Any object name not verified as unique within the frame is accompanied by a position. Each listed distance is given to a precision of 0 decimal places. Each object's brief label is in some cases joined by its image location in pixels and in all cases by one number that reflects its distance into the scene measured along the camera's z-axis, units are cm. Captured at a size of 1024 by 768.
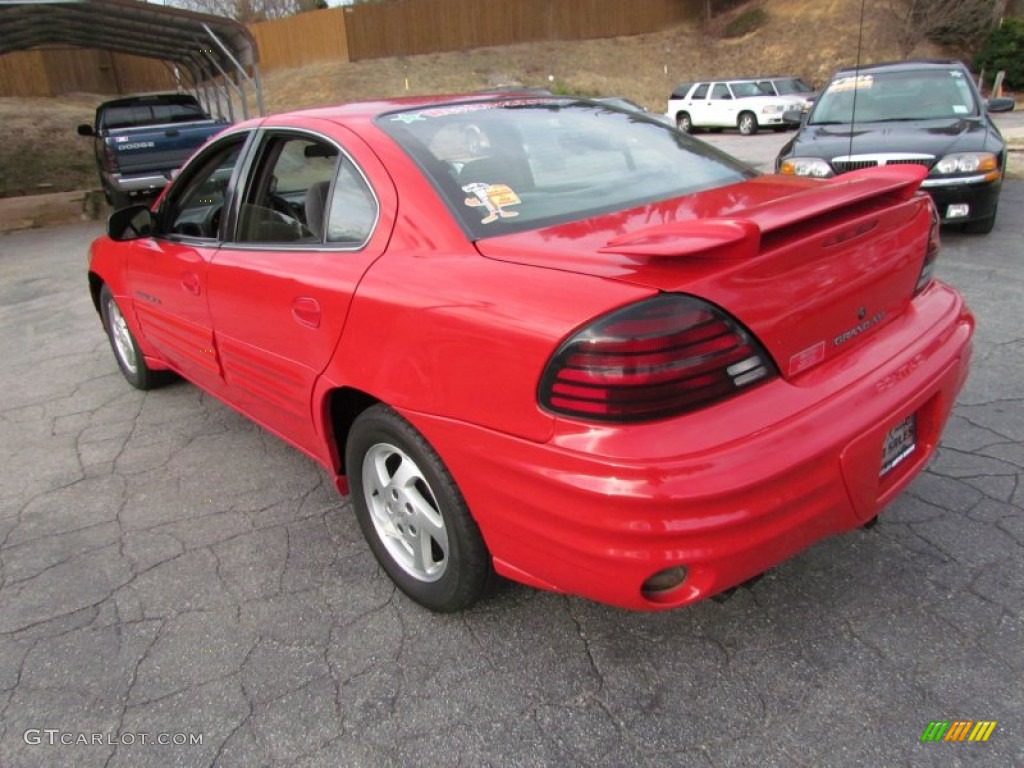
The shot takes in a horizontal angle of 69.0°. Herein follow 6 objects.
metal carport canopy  1279
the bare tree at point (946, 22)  2930
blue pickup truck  1165
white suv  2078
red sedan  171
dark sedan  636
